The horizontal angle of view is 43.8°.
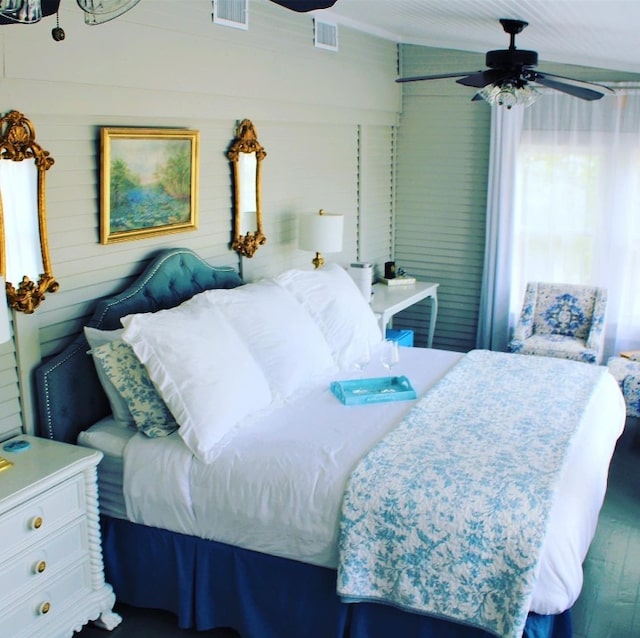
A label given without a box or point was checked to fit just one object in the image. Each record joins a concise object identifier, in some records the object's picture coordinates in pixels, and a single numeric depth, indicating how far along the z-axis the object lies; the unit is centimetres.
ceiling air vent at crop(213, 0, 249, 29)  405
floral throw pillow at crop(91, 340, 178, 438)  320
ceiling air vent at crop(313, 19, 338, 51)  497
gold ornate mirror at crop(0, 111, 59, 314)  301
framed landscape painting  354
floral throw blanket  258
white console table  531
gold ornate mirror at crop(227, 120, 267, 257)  440
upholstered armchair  552
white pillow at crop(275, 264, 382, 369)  415
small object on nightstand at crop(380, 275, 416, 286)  607
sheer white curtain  570
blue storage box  558
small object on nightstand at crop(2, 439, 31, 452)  299
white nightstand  264
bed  265
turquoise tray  359
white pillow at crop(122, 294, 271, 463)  309
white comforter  267
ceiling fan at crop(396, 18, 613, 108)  394
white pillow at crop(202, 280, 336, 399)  360
